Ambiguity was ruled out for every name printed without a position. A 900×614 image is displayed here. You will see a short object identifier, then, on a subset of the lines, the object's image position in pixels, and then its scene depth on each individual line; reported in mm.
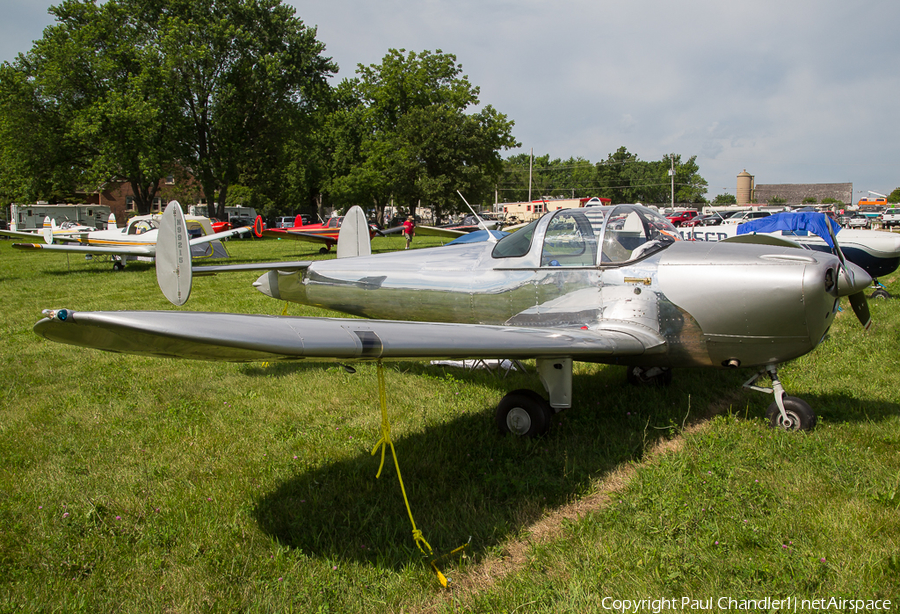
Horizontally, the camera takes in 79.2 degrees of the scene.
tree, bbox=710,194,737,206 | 110850
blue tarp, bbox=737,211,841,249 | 11069
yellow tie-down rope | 2759
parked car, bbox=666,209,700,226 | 39656
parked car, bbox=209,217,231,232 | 24094
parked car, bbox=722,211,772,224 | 32553
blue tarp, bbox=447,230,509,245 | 15262
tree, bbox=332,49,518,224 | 44281
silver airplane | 3572
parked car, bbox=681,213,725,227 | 27623
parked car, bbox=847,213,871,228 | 41019
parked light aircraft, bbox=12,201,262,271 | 19106
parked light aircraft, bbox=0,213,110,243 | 18709
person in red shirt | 23009
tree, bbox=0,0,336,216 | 31125
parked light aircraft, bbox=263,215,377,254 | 23344
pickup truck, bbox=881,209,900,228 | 42531
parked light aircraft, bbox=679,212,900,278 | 10039
